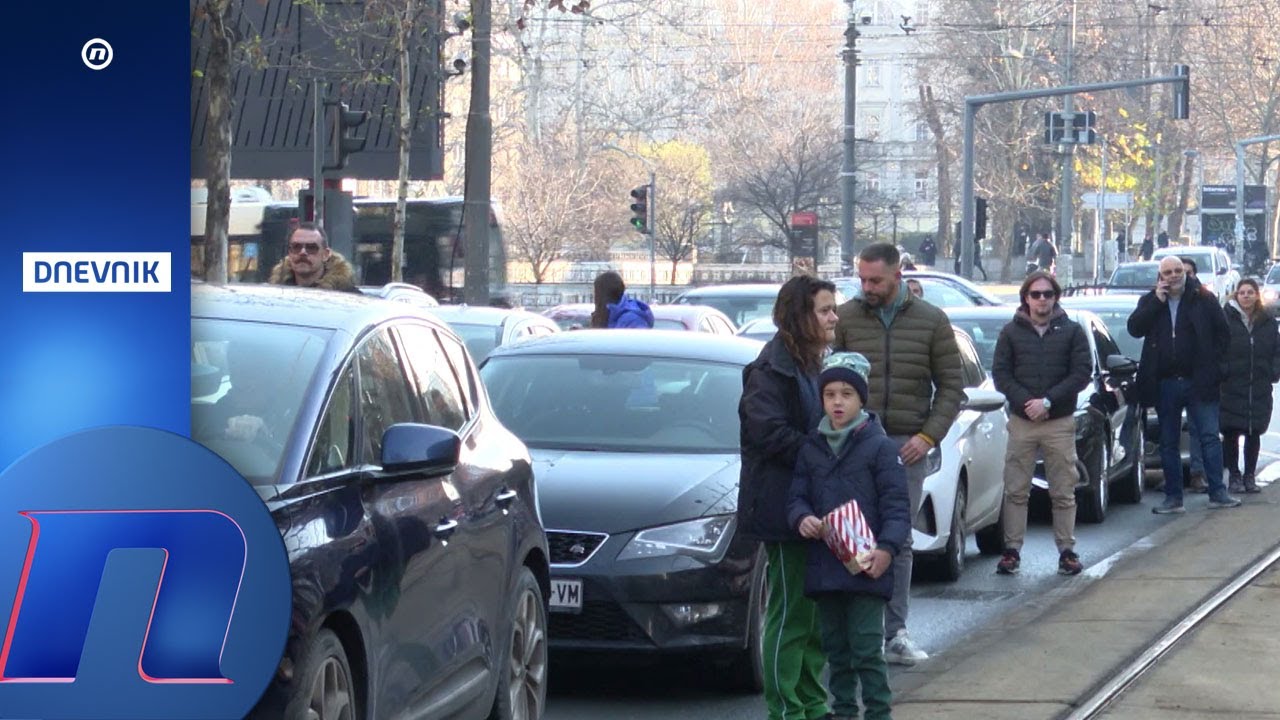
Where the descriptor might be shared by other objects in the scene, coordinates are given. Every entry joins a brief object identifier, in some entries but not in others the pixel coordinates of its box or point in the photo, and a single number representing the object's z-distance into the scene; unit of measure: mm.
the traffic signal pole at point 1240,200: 69812
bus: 39812
